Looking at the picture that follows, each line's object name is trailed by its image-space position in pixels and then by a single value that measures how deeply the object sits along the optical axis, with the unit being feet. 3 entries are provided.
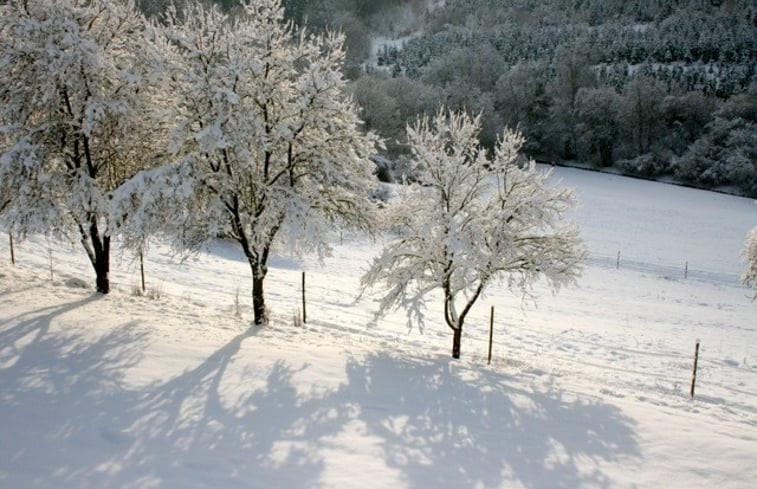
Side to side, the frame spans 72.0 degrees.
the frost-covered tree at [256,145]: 37.76
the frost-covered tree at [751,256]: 61.05
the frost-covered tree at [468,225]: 39.06
